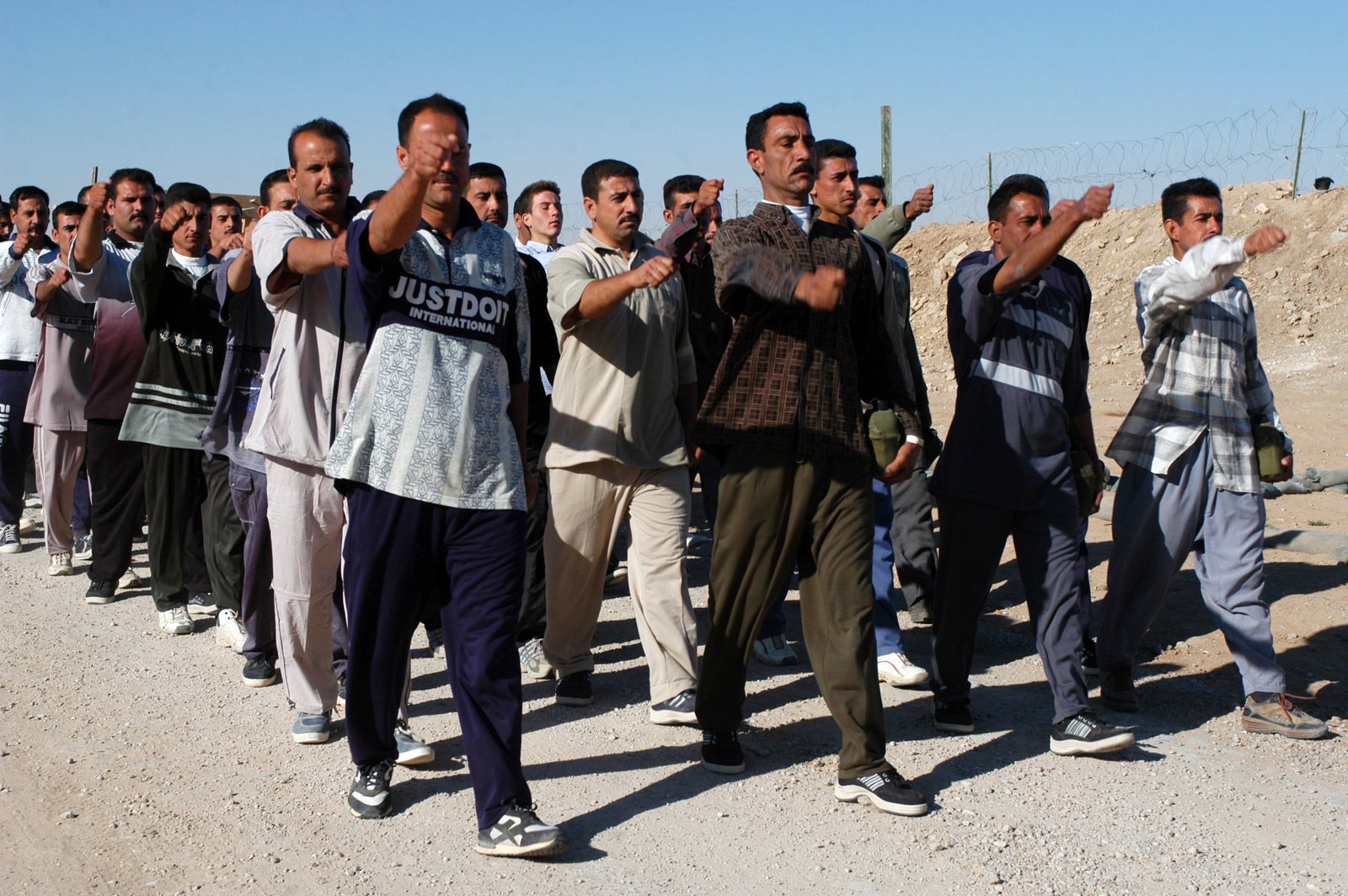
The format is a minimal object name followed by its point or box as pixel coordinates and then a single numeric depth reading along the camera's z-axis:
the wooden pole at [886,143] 18.78
